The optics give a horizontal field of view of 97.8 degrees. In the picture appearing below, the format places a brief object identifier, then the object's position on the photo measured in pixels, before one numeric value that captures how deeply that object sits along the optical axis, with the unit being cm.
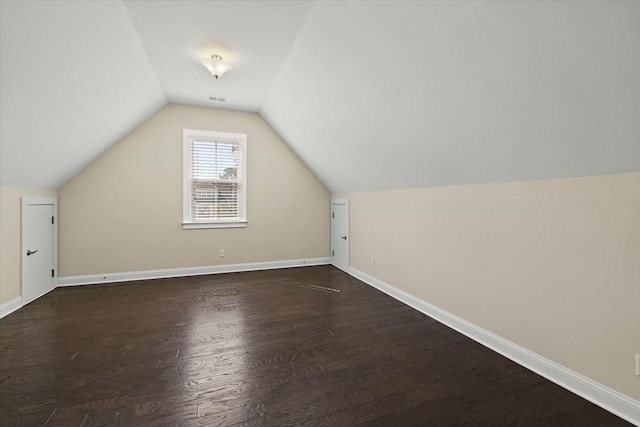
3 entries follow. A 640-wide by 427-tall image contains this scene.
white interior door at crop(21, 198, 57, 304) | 318
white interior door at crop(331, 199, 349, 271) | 474
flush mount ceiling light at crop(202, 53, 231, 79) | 289
